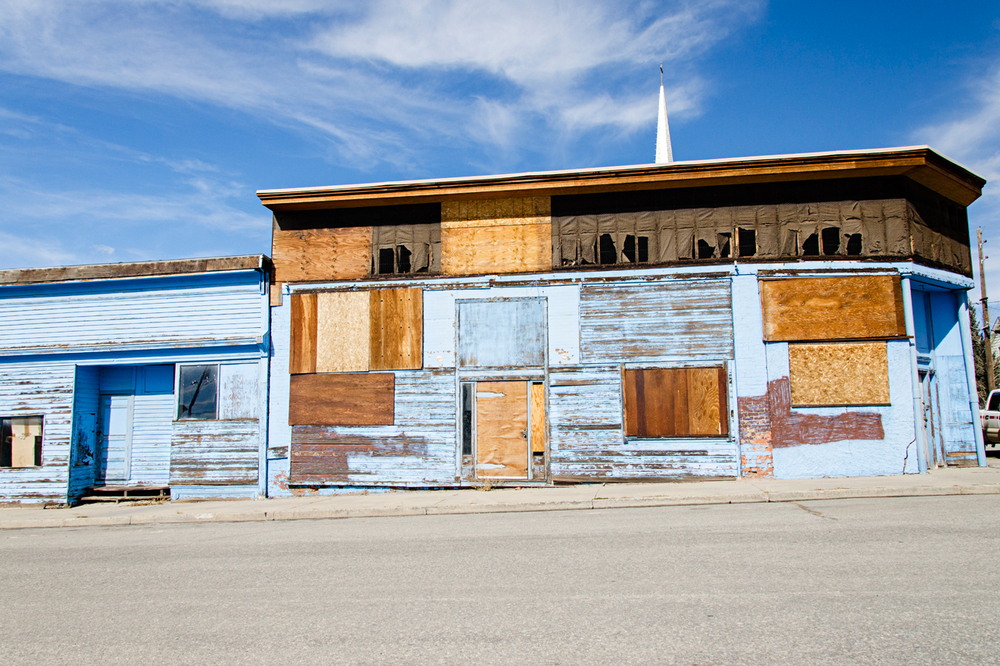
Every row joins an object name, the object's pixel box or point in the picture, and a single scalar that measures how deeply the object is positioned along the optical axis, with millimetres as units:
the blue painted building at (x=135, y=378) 16188
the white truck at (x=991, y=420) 20984
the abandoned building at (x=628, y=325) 14617
